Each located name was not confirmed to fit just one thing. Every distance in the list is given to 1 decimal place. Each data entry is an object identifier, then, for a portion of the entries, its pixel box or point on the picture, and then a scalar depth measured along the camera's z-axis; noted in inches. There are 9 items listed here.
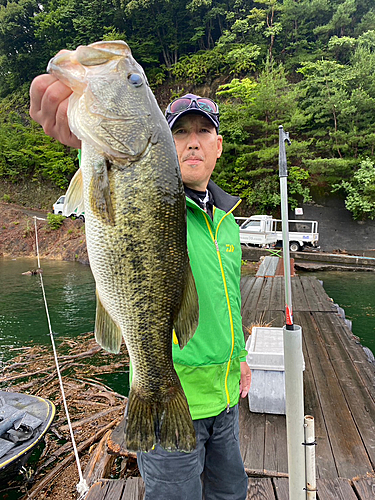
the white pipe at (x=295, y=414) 67.2
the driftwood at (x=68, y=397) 159.5
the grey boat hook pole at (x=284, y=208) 86.3
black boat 142.5
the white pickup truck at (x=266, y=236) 679.1
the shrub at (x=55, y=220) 848.9
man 59.9
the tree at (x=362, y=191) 745.0
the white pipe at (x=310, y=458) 66.3
